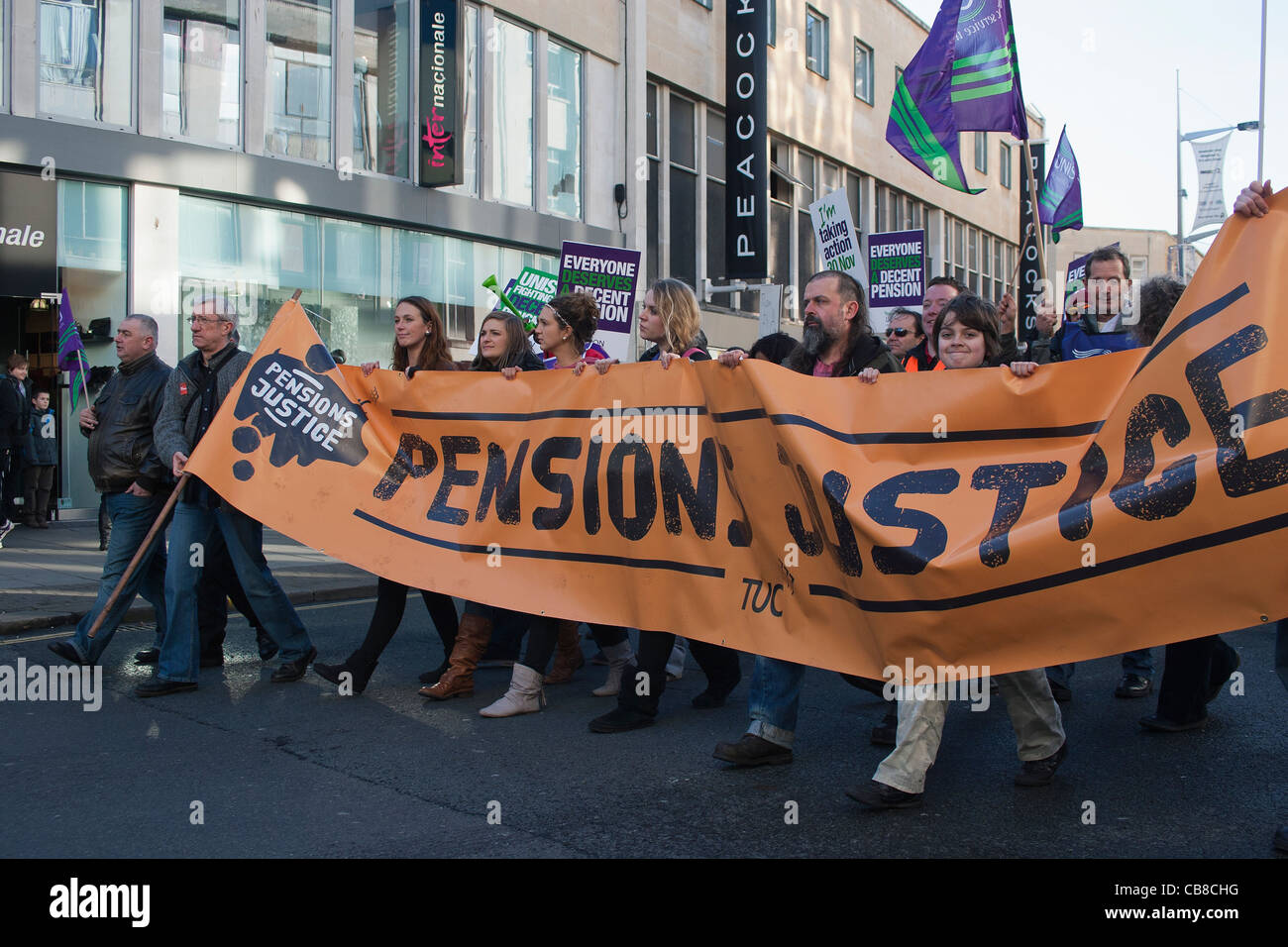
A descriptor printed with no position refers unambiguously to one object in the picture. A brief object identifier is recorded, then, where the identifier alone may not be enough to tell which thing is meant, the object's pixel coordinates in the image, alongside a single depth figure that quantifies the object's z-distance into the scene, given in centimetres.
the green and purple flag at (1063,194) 1886
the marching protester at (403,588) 599
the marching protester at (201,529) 604
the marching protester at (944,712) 419
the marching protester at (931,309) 652
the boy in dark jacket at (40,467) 1382
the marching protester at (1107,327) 605
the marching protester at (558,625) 566
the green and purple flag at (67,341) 1253
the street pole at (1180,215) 5069
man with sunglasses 776
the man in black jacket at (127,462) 627
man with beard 479
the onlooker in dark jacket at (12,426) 1307
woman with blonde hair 583
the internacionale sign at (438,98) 1789
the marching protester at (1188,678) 515
